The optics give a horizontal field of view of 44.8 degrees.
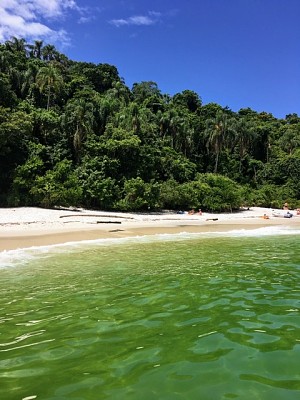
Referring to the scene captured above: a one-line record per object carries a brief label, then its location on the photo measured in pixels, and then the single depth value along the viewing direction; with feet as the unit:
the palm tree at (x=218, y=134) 193.06
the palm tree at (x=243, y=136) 214.07
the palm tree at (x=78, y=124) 132.77
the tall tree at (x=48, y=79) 167.36
